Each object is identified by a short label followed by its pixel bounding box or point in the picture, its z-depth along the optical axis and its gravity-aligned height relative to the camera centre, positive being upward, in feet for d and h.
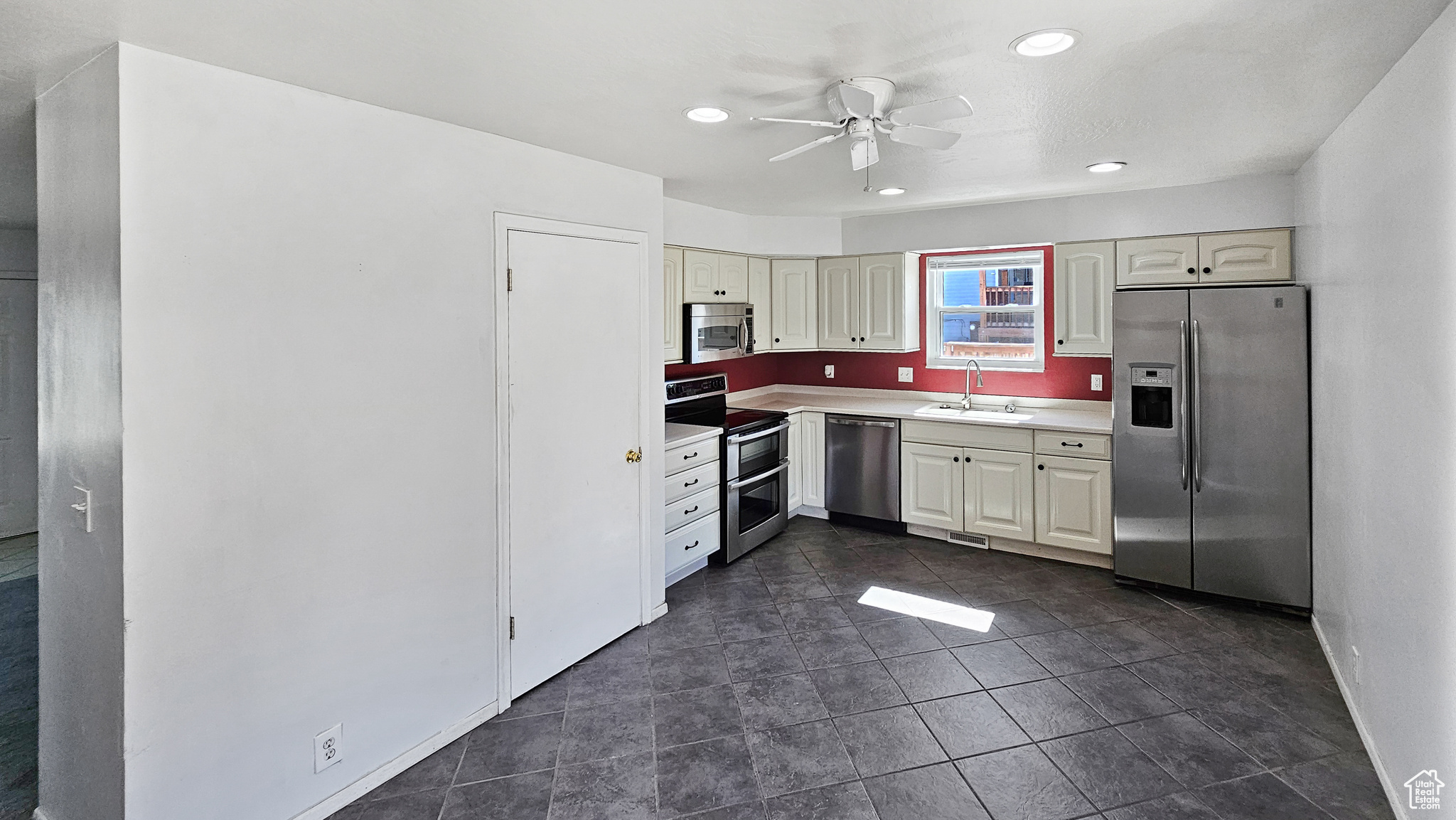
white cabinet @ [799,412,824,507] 16.76 -1.20
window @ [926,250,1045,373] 16.20 +2.29
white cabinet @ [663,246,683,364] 13.61 +2.00
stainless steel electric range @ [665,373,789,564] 14.23 -1.15
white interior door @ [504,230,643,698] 9.35 -0.62
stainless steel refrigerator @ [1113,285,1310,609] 11.27 -0.64
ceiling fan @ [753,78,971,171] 6.79 +2.99
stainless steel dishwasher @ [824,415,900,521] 15.89 -1.43
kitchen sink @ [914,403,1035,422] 15.10 -0.21
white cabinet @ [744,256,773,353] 16.89 +2.62
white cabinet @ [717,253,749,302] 15.64 +2.96
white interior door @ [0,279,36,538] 16.99 +0.12
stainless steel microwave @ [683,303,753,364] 14.16 +1.61
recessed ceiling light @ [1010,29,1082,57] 6.03 +3.24
